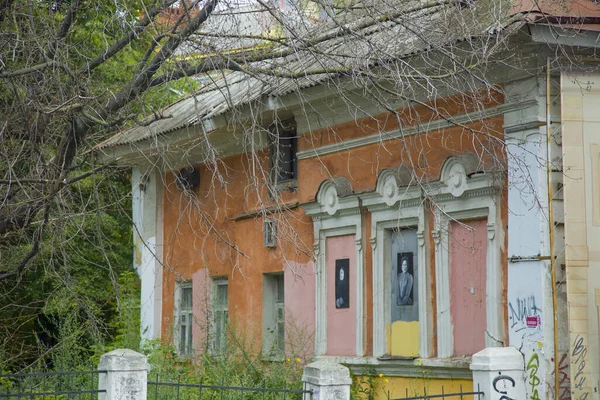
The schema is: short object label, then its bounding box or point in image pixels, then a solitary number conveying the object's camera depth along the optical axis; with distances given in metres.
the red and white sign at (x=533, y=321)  19.48
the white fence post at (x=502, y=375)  15.44
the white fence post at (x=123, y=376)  15.15
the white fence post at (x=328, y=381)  14.37
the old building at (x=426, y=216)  19.41
